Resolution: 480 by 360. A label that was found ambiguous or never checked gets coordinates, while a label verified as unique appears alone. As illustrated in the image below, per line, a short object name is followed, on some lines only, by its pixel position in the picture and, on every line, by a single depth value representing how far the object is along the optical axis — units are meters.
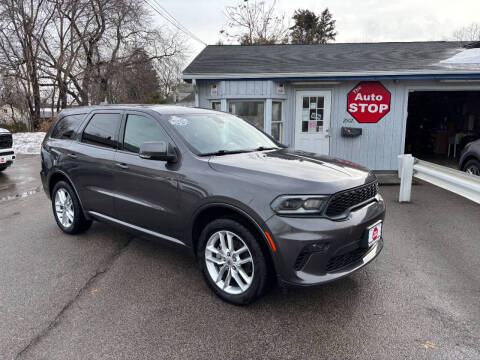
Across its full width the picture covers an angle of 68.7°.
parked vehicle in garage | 6.97
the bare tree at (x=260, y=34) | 31.17
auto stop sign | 9.54
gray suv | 2.71
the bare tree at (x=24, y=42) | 19.62
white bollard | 6.56
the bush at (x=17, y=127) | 23.06
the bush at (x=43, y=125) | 20.62
